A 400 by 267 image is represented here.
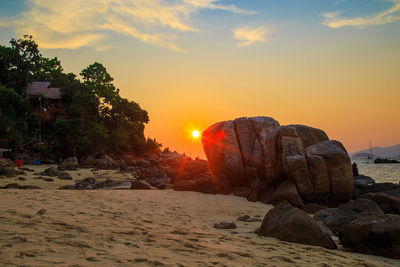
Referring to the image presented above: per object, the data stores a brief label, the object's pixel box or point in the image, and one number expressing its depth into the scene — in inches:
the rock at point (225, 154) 576.7
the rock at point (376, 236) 189.2
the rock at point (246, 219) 299.0
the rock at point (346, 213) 261.7
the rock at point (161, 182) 602.1
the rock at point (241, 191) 518.3
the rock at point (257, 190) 469.4
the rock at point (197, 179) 537.3
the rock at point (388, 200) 332.8
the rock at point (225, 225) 254.0
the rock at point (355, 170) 914.7
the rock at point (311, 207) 386.5
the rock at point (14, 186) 433.7
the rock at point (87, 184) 512.8
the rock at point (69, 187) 482.3
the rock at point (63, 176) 689.5
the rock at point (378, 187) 527.1
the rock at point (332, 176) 431.2
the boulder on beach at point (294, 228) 203.2
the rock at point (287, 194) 411.2
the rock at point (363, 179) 777.6
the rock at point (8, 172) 641.5
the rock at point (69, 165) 1009.4
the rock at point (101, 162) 1150.4
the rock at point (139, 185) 519.9
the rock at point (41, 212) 239.0
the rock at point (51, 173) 721.0
